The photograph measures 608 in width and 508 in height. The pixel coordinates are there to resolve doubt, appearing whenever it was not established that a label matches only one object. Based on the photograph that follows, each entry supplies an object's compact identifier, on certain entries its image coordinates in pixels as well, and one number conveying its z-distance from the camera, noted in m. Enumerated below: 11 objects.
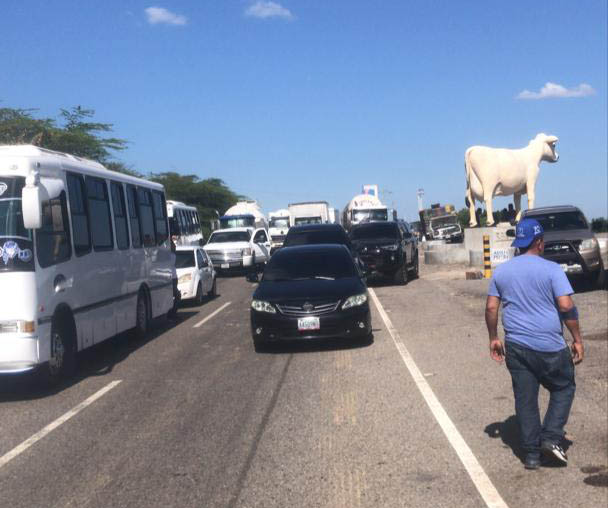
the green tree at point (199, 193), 73.19
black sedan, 11.81
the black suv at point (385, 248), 23.41
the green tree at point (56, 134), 29.17
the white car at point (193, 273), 20.20
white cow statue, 29.81
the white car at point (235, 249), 31.34
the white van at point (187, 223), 35.59
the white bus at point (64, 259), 9.28
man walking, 6.06
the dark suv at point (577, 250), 18.33
